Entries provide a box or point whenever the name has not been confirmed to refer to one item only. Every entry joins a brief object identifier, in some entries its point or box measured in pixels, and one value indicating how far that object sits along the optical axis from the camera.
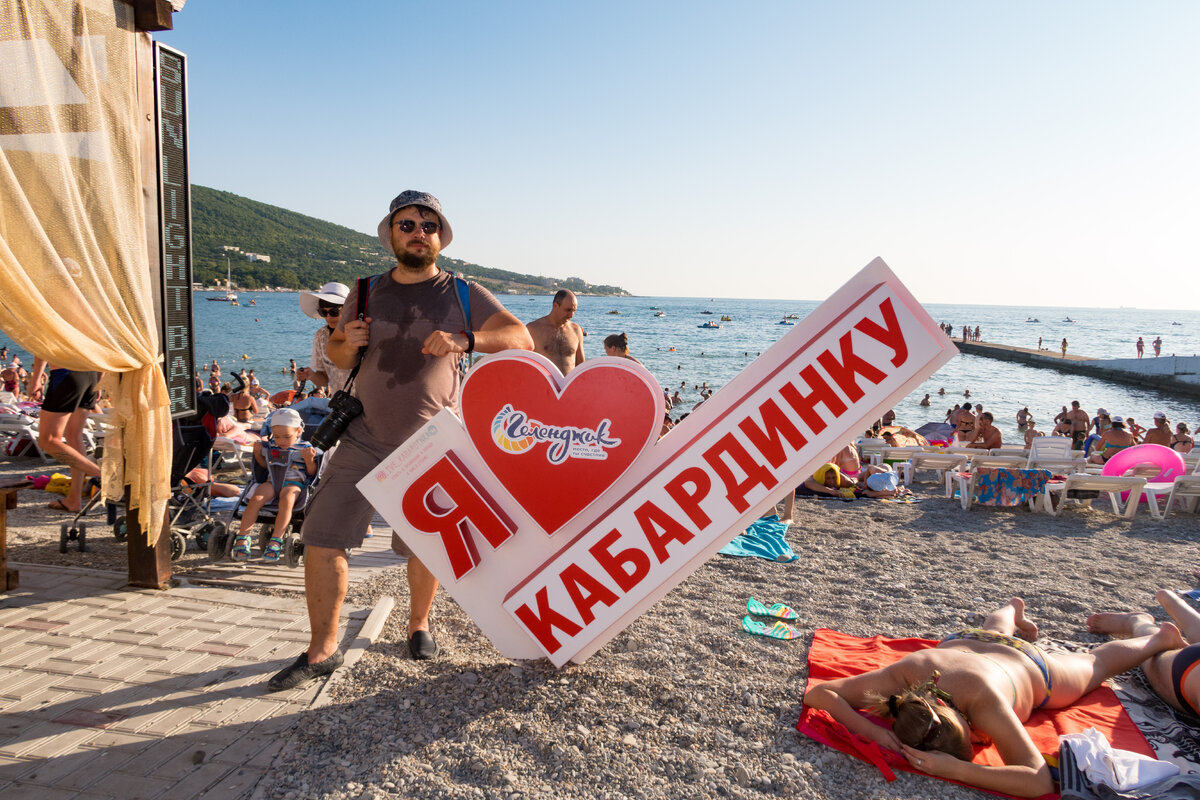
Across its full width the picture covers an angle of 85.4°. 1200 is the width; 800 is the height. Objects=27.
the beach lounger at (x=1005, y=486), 7.57
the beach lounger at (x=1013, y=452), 10.03
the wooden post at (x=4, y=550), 3.66
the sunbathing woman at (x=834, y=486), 8.16
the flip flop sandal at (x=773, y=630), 3.75
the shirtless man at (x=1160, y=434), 11.40
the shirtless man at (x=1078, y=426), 14.92
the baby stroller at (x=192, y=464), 4.96
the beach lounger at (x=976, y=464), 8.25
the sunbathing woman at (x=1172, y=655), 3.01
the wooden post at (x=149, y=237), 3.68
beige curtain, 2.83
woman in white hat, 5.22
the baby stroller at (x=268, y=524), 4.63
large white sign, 2.77
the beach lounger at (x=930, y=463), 9.34
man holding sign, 2.90
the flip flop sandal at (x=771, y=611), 4.08
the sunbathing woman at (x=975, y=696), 2.46
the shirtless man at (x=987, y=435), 11.59
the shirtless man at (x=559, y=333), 5.84
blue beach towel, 5.44
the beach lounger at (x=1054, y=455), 8.92
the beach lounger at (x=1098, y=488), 7.28
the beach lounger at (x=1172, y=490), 7.44
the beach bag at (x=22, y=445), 7.94
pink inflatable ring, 8.20
